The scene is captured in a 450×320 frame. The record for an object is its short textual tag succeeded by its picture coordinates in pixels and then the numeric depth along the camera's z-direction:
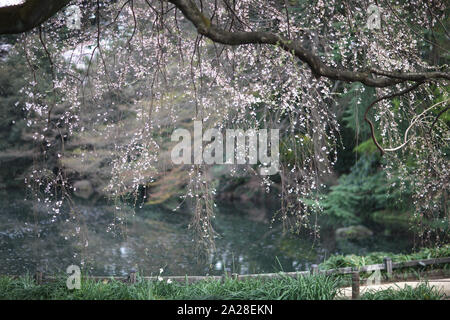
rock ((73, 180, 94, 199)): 14.41
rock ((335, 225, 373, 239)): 12.25
